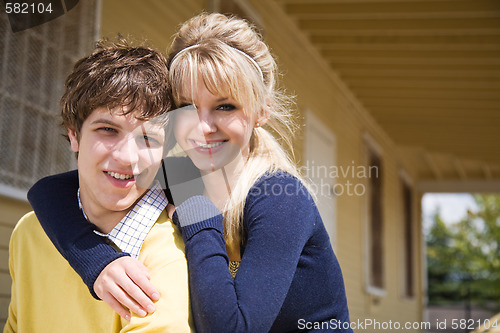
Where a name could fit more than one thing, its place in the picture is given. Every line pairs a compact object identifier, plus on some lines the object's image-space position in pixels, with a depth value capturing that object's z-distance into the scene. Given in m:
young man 1.65
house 3.19
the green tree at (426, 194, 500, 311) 23.16
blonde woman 1.54
